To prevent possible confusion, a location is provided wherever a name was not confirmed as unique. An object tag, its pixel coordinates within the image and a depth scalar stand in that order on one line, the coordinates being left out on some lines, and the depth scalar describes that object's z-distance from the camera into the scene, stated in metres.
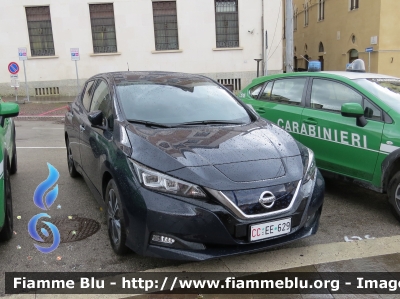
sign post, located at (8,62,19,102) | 15.57
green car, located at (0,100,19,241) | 3.49
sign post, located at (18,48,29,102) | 16.44
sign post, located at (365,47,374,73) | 21.28
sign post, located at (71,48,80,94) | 16.55
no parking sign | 15.54
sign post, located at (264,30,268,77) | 18.63
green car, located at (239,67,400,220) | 4.22
